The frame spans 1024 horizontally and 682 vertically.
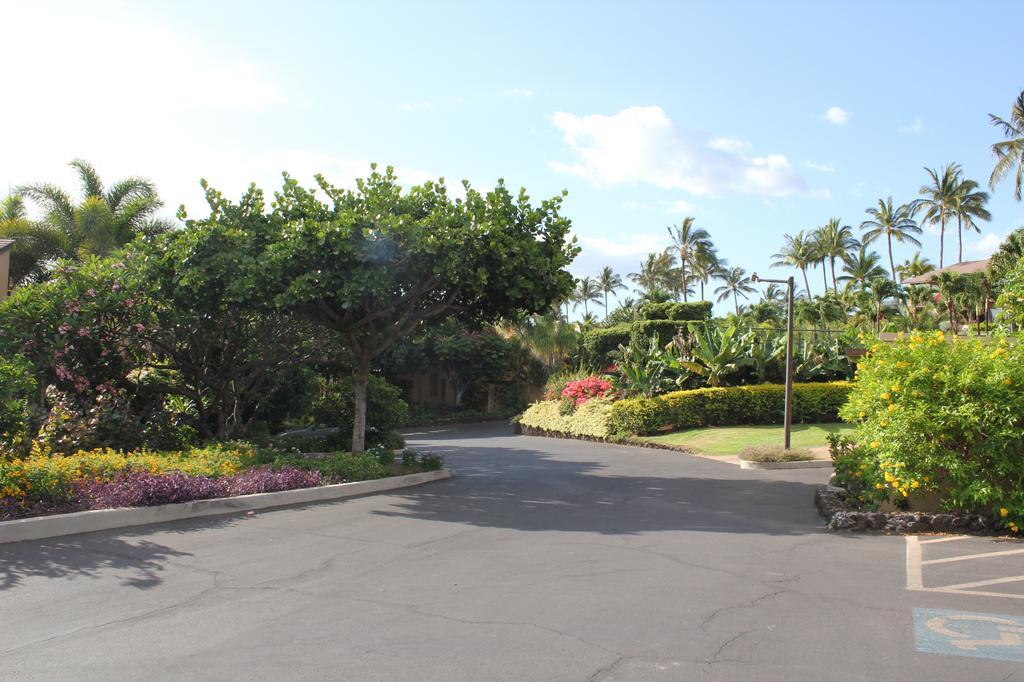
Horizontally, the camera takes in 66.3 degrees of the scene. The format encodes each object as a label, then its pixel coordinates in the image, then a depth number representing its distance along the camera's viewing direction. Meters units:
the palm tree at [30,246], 29.61
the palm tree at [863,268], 63.88
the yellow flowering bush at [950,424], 9.08
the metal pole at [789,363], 18.80
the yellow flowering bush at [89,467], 8.79
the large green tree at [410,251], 12.83
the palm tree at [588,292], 95.44
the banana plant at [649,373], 26.28
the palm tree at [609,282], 95.50
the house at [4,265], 23.02
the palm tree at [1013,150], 36.12
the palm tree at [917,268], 67.31
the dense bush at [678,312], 34.88
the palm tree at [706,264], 69.50
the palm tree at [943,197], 60.91
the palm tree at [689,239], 69.31
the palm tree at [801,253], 71.14
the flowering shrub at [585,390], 29.19
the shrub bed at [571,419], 26.44
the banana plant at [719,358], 25.38
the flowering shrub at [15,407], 10.32
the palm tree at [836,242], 68.00
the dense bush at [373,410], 18.89
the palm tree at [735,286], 95.75
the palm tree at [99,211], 29.69
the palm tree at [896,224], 65.81
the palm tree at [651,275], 80.97
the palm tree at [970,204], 60.31
